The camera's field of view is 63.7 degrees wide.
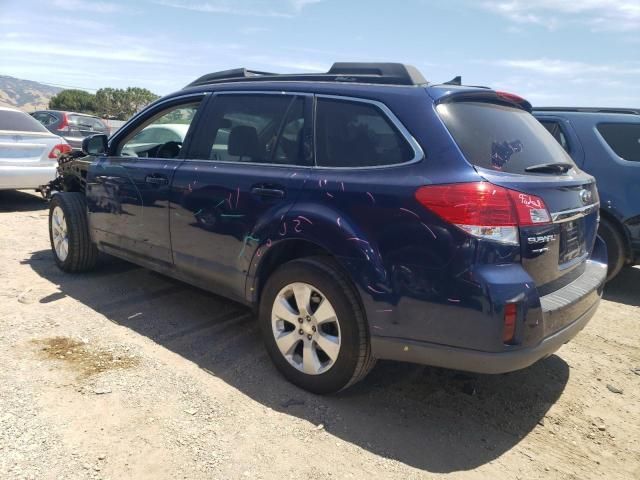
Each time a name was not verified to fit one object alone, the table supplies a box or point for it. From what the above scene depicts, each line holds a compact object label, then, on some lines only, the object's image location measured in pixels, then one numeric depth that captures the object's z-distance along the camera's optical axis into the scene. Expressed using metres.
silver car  7.71
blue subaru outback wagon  2.42
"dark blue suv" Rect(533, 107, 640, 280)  5.06
